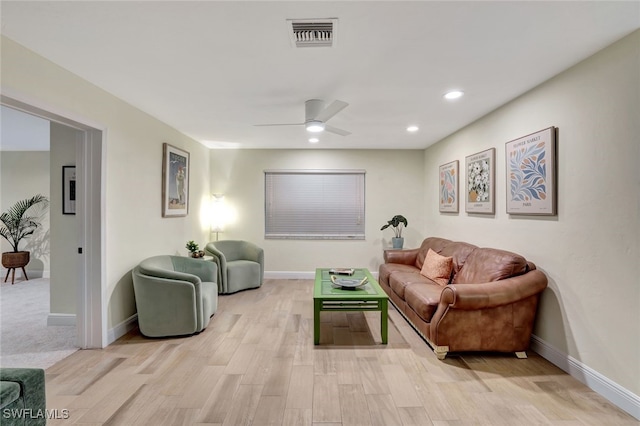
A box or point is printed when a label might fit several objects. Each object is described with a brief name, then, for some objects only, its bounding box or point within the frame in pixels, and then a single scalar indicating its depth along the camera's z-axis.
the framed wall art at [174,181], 3.91
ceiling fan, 2.90
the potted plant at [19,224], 5.05
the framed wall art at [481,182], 3.40
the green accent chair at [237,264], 4.61
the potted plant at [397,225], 5.17
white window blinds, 5.62
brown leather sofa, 2.53
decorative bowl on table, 3.21
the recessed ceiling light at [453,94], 2.82
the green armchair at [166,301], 3.03
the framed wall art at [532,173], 2.53
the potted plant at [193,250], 4.36
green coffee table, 2.92
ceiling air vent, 1.78
